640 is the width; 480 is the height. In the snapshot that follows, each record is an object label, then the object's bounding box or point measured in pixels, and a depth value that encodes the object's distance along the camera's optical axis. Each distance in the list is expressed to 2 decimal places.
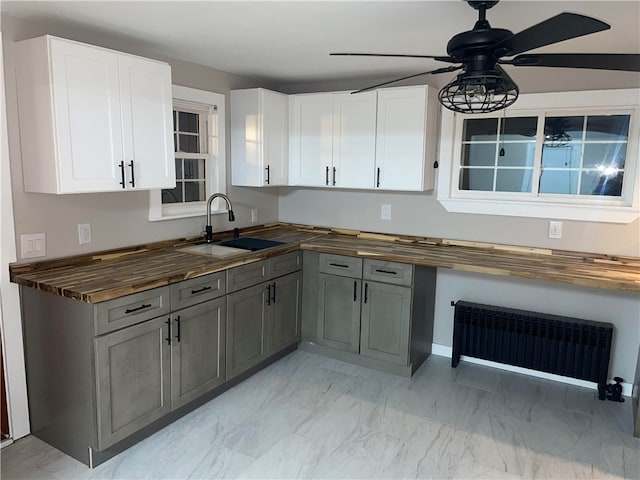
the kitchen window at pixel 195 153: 3.40
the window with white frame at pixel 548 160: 3.10
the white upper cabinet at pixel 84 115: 2.30
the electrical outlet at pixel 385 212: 3.94
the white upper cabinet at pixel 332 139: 3.64
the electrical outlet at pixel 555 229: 3.29
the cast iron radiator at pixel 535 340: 3.18
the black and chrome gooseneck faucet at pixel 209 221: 3.53
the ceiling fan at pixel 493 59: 1.77
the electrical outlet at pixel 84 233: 2.76
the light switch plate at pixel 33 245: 2.48
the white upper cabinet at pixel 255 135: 3.70
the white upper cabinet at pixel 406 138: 3.42
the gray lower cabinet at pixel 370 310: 3.38
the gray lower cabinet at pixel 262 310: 3.10
